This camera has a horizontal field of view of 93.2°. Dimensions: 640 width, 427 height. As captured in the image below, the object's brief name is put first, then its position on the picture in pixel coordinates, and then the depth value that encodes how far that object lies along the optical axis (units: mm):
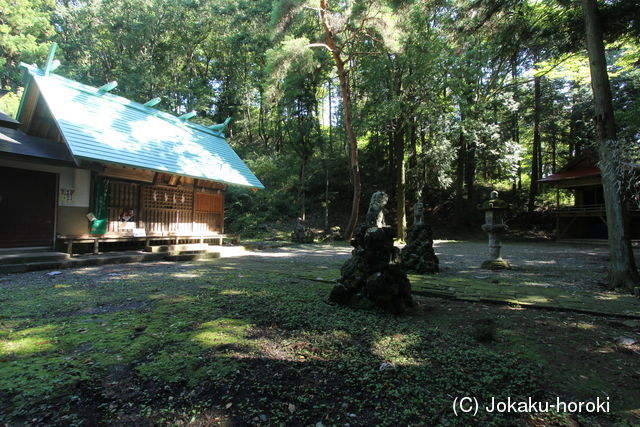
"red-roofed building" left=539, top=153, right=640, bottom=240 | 17344
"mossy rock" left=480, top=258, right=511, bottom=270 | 7371
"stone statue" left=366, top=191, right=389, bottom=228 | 4602
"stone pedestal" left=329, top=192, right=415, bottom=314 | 3691
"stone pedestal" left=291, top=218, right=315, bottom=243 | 15400
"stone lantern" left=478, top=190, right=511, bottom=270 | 7477
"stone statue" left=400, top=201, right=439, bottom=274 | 6648
